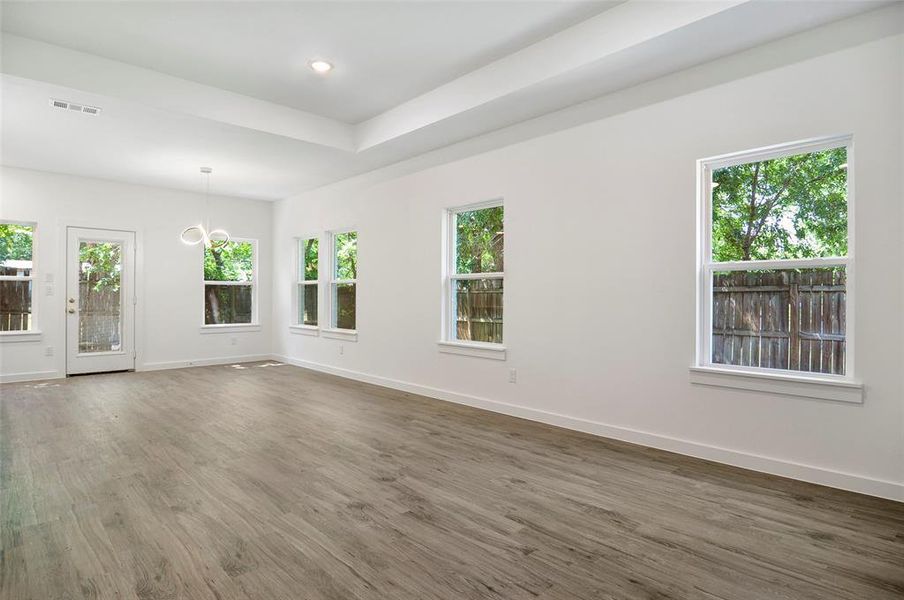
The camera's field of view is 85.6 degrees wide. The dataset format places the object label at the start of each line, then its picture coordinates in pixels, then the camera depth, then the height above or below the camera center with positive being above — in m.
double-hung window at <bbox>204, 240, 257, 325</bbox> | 8.06 +0.20
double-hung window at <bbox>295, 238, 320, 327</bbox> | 7.75 +0.23
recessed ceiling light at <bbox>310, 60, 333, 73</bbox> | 3.97 +1.90
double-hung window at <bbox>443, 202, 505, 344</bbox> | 5.00 +0.24
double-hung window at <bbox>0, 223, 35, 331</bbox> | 6.28 +0.22
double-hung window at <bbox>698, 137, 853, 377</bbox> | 3.03 +0.27
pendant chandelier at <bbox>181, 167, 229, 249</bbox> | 6.47 +0.82
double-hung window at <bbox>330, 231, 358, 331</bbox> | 6.92 +0.25
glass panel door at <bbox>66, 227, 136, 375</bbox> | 6.76 -0.09
